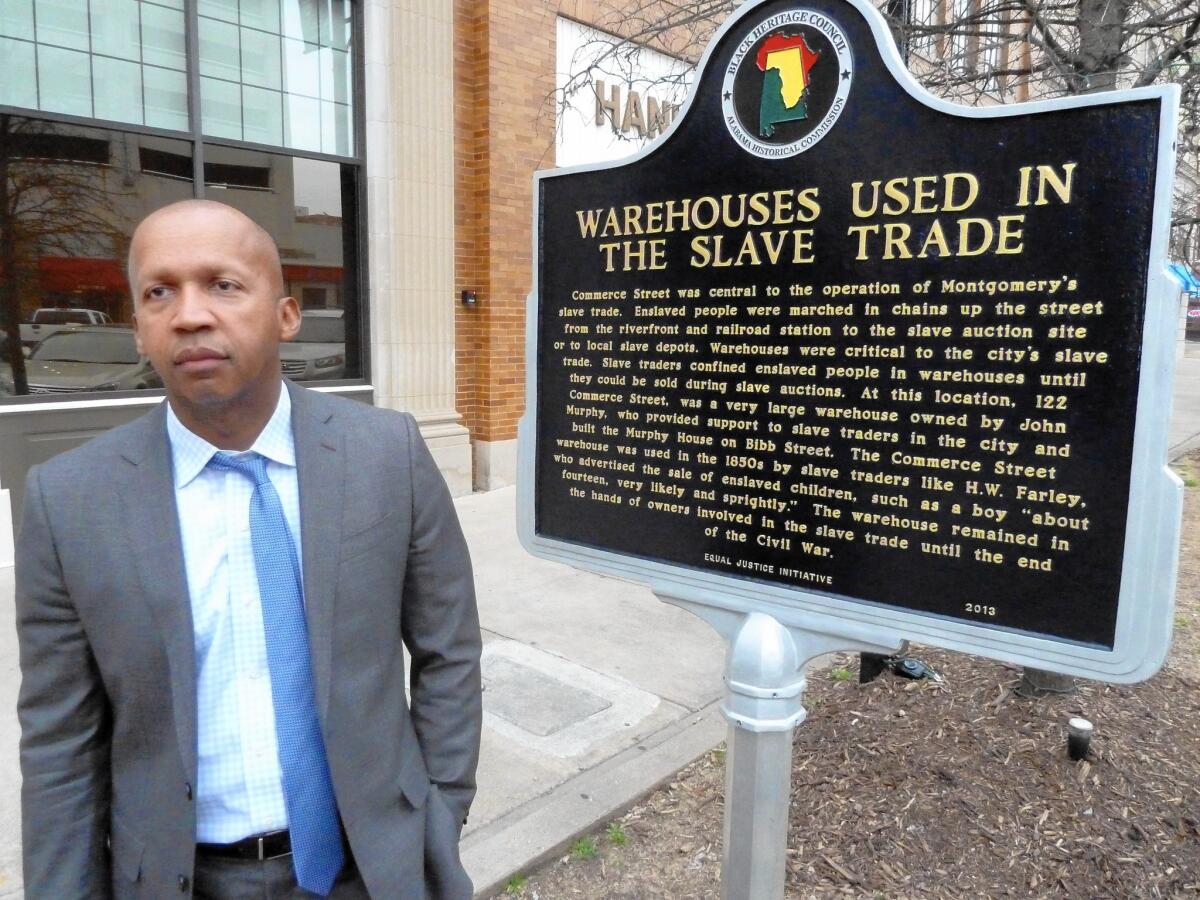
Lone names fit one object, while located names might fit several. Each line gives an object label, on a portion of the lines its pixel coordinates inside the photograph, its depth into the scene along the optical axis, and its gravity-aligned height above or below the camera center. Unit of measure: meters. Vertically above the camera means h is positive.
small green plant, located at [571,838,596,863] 3.08 -1.82
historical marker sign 1.67 -0.03
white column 7.35 +1.06
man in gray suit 1.50 -0.52
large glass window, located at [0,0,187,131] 5.66 +1.82
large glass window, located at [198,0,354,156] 6.57 +2.03
